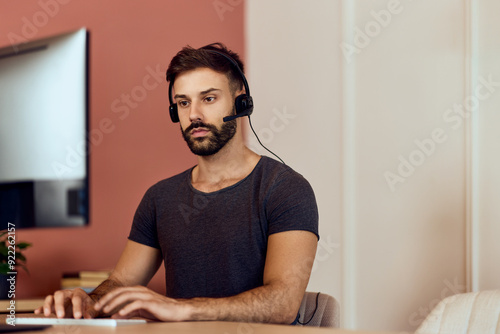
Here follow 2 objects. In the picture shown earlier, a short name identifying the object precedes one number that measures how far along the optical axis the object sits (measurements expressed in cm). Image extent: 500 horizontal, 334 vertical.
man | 165
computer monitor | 304
